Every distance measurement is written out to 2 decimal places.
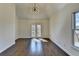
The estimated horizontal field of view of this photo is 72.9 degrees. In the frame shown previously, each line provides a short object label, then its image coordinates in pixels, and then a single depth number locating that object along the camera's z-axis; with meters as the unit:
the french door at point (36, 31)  5.44
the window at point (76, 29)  1.70
